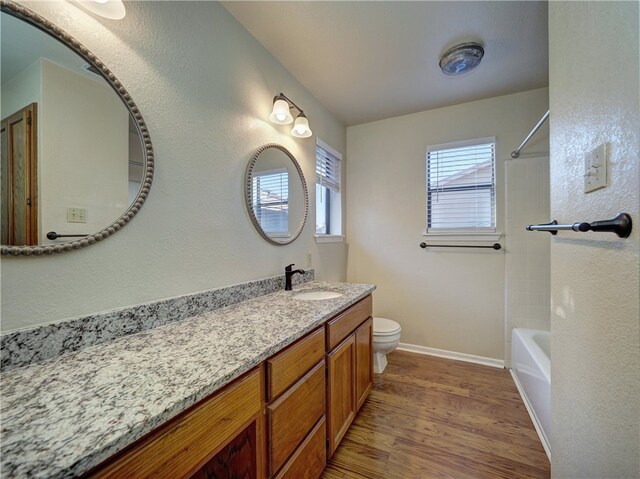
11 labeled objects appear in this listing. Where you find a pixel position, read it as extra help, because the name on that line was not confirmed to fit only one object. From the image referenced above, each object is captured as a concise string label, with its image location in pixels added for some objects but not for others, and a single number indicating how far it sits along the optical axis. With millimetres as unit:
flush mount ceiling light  1667
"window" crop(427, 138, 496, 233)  2359
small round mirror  1602
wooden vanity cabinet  571
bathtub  1438
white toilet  2080
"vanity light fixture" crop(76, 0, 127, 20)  847
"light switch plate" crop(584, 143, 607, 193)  662
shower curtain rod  2017
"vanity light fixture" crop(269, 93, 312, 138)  1641
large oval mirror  743
